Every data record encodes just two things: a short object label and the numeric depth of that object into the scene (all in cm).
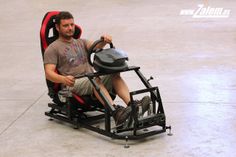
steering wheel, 554
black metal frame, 510
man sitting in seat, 542
